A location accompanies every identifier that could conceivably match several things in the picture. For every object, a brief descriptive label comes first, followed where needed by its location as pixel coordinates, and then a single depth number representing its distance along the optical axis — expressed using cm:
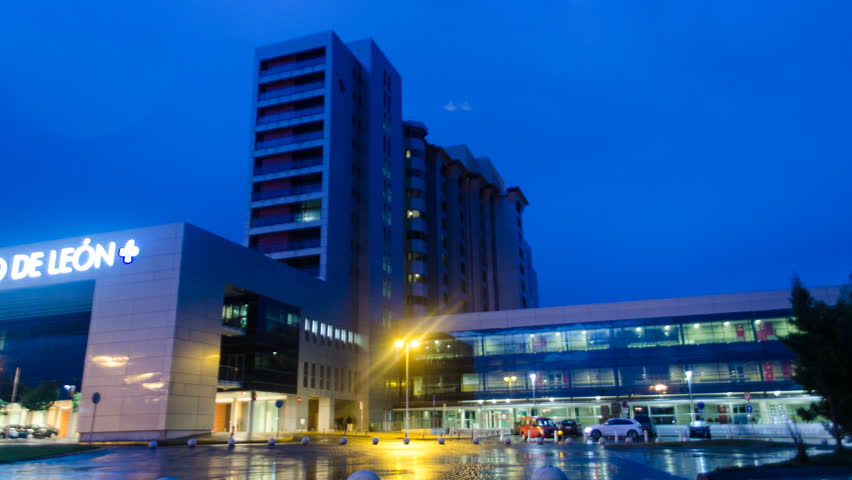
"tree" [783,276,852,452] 2097
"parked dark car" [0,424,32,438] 5166
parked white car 4741
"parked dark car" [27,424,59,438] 5619
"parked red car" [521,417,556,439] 5062
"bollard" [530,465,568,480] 1170
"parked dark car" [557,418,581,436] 5588
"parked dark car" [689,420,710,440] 4975
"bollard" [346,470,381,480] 1103
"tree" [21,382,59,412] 5384
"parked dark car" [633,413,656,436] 5192
